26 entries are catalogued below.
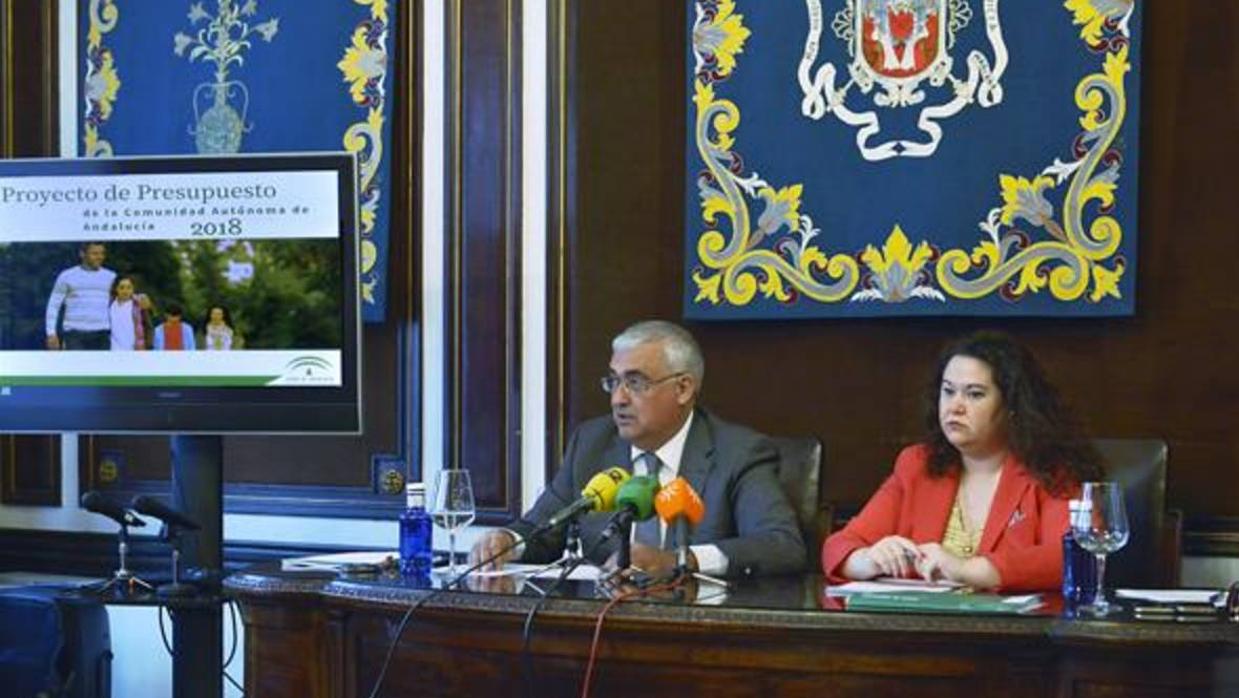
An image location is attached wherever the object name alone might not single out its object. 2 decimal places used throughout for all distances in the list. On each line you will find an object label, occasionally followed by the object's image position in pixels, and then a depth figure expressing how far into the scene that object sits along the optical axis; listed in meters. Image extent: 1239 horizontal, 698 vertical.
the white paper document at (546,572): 3.36
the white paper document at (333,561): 3.53
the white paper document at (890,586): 3.14
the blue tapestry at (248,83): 4.91
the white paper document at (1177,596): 2.94
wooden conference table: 2.71
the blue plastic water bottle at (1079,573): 3.00
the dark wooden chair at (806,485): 3.86
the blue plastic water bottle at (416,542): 3.46
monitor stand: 4.33
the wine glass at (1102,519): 2.91
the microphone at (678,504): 3.17
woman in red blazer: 3.55
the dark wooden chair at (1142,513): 3.70
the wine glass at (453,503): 3.41
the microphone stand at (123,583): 4.27
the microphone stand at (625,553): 3.22
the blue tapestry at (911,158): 4.18
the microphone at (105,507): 4.10
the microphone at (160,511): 4.13
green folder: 2.85
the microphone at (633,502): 3.12
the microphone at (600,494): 3.05
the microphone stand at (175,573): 4.23
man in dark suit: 3.71
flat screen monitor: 4.43
